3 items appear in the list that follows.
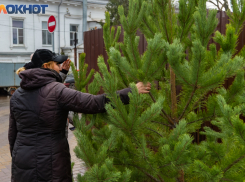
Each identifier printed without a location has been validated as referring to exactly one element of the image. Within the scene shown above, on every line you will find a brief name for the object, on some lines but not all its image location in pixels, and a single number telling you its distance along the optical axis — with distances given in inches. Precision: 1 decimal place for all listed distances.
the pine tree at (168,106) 67.6
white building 812.6
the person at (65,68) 118.0
